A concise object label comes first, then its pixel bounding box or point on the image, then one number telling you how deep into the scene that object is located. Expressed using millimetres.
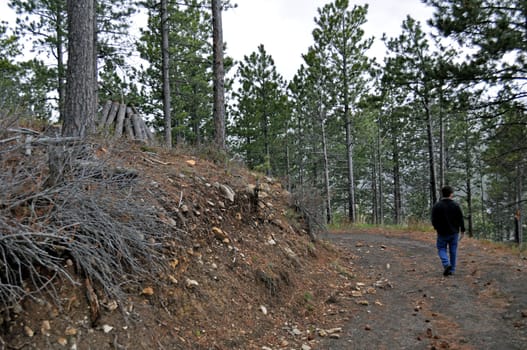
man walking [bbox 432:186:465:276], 6398
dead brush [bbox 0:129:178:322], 2678
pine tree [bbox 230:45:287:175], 21000
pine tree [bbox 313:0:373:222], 16922
